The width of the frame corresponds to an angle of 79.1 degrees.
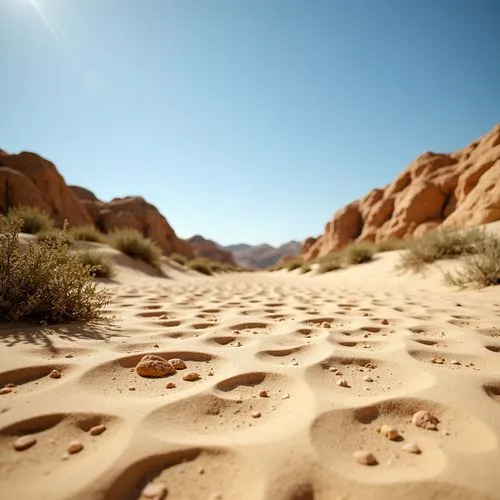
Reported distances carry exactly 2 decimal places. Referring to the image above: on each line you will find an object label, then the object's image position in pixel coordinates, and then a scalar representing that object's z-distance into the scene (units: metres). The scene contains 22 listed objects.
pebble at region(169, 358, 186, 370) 1.42
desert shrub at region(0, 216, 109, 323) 2.06
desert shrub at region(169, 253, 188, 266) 17.59
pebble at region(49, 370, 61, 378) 1.25
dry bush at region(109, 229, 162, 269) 10.57
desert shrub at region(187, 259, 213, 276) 17.36
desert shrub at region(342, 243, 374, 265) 10.46
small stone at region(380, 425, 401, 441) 0.89
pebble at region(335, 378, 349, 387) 1.22
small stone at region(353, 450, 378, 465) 0.77
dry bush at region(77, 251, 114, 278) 6.82
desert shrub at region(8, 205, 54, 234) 8.59
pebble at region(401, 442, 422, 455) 0.83
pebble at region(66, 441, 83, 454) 0.80
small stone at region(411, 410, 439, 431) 0.95
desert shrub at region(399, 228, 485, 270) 6.73
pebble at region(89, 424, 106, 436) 0.88
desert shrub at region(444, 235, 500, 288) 4.41
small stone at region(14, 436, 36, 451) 0.81
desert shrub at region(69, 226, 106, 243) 10.46
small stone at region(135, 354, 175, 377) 1.32
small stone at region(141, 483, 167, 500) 0.67
